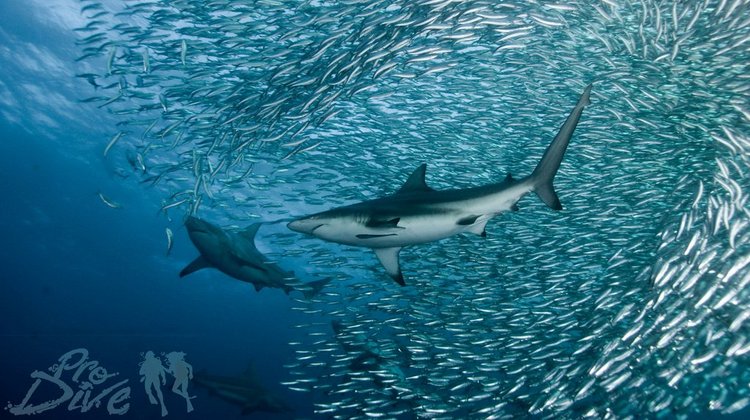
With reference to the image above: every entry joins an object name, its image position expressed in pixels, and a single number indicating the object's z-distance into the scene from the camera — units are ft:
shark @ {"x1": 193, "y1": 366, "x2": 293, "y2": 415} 46.09
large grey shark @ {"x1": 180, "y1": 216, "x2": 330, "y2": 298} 27.38
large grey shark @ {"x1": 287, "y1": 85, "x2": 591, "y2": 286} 14.07
